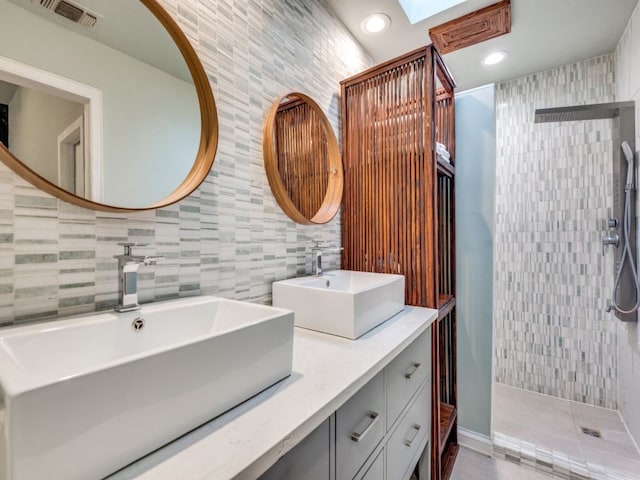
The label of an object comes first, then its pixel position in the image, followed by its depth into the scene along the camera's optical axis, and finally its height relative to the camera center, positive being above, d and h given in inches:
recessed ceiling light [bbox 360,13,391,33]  64.4 +48.3
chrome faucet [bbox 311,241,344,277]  53.5 -2.8
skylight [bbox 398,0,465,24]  62.9 +50.1
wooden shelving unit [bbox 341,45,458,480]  54.7 +10.9
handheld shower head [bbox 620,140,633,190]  66.5 +17.5
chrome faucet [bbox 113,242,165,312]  28.8 -3.1
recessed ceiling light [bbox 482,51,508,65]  80.8 +50.2
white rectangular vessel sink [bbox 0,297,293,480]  13.1 -8.5
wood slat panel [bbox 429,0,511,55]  64.0 +48.7
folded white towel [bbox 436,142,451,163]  61.4 +18.8
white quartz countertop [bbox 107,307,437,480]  16.4 -12.3
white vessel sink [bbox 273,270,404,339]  37.4 -8.7
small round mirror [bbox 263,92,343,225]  47.5 +14.8
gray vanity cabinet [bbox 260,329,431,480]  23.2 -19.1
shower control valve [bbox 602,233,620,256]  73.8 -0.3
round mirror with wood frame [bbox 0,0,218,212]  28.2 +12.1
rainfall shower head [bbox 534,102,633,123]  68.4 +29.5
